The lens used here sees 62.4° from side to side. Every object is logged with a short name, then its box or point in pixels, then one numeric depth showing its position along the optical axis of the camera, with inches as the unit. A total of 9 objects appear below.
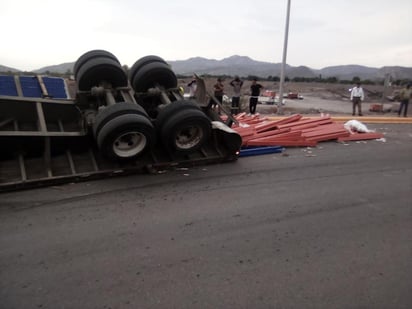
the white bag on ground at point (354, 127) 353.4
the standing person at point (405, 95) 557.6
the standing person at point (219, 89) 465.7
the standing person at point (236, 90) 496.3
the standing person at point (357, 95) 556.1
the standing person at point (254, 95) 504.1
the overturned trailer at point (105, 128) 188.7
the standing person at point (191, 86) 450.0
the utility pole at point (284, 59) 556.6
